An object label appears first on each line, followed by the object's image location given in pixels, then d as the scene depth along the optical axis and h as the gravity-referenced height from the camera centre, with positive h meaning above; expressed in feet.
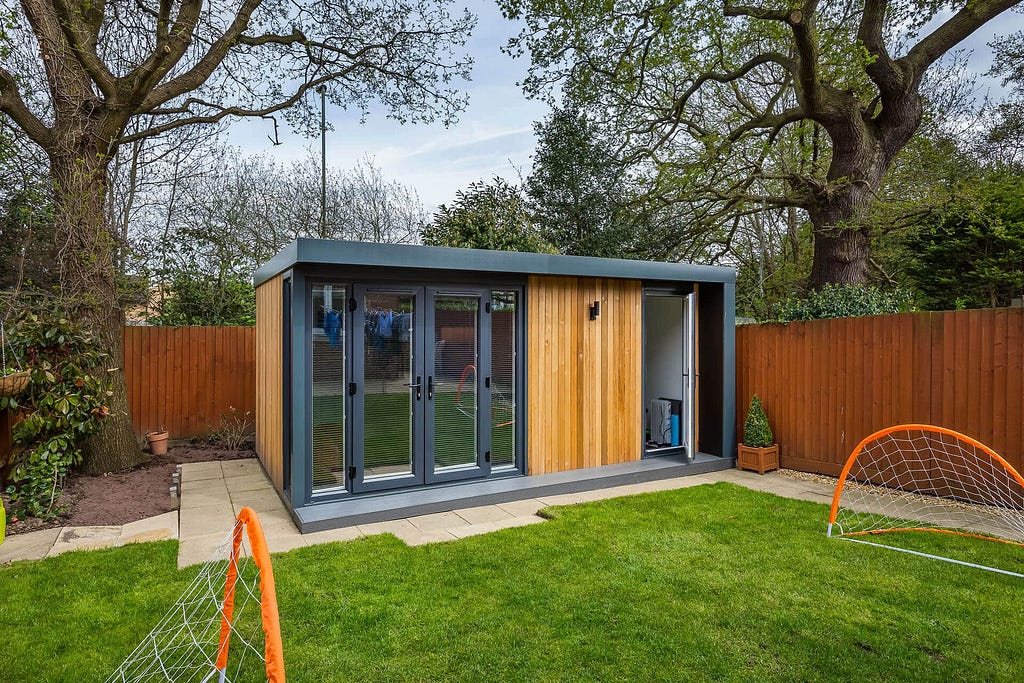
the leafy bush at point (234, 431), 24.70 -4.53
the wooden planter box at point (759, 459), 20.86 -4.79
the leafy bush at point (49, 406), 15.98 -2.33
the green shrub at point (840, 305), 21.83 +0.92
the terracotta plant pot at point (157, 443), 23.29 -4.60
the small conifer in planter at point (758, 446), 20.92 -4.34
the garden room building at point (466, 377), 15.53 -1.50
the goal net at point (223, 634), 5.44 -4.96
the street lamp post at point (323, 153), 33.22 +11.80
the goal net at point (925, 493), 14.38 -4.86
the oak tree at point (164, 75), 18.93 +11.57
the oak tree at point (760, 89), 27.58 +13.68
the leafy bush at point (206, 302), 30.12 +1.47
